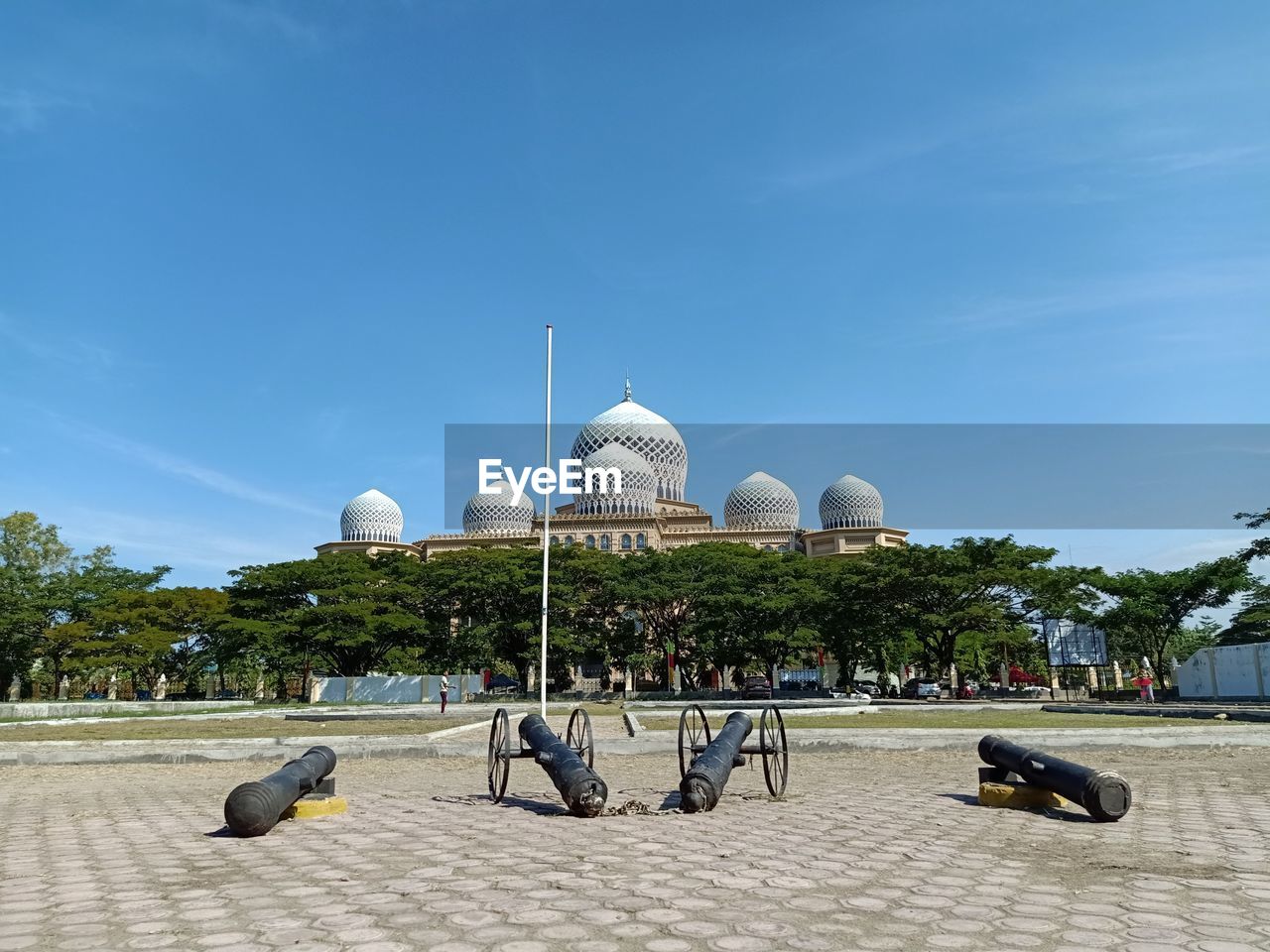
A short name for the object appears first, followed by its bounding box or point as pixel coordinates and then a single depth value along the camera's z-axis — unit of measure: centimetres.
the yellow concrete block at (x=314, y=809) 898
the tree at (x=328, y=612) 4422
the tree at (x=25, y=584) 4409
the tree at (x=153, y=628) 4128
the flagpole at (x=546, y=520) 2458
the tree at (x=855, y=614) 4262
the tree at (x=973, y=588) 3962
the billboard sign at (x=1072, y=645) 4253
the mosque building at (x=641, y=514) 7856
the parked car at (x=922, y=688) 4600
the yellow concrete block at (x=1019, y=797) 938
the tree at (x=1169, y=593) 4525
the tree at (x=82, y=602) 4228
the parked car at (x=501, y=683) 6276
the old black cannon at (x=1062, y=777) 848
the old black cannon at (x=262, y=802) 775
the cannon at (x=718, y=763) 866
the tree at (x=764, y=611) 4322
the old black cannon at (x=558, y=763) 875
